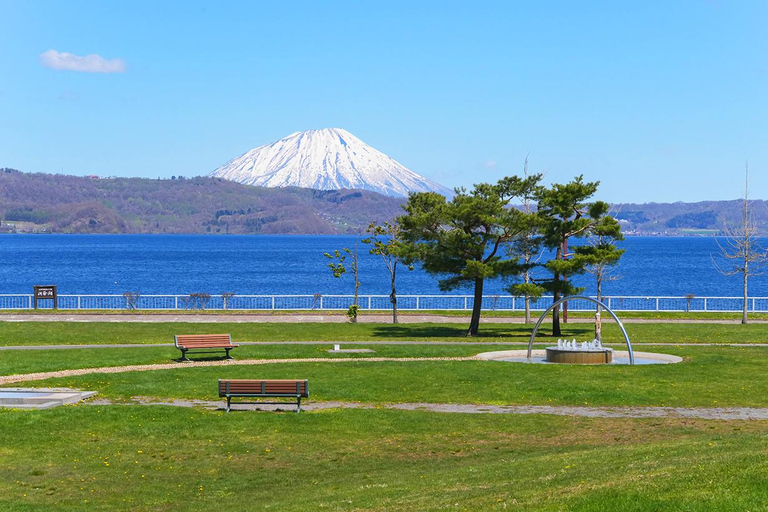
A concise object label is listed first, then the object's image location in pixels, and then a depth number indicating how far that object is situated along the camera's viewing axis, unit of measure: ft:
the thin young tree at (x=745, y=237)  153.01
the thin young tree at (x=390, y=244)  145.79
